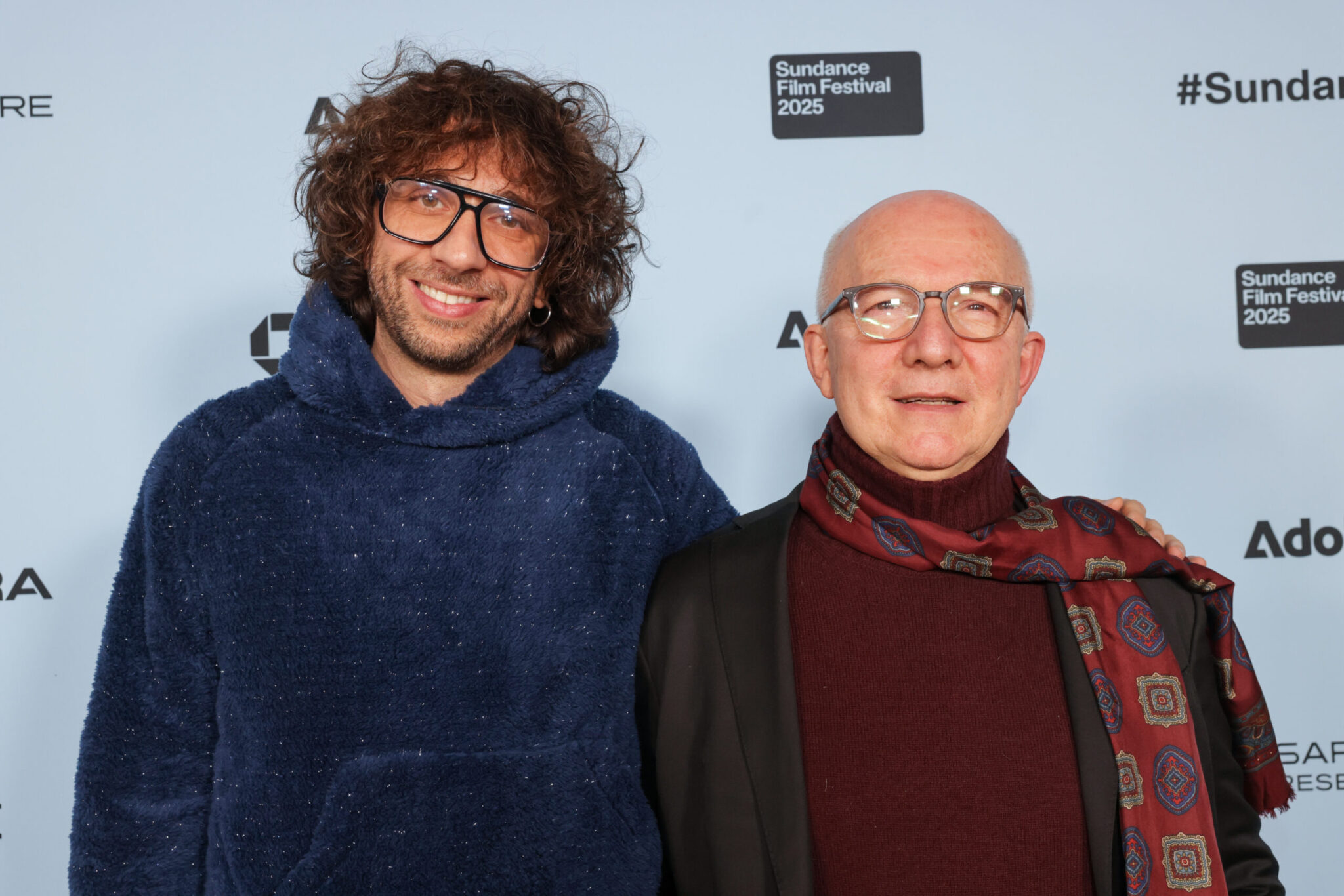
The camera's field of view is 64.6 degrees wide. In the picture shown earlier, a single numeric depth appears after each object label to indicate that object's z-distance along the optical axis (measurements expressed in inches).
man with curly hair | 49.8
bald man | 50.3
